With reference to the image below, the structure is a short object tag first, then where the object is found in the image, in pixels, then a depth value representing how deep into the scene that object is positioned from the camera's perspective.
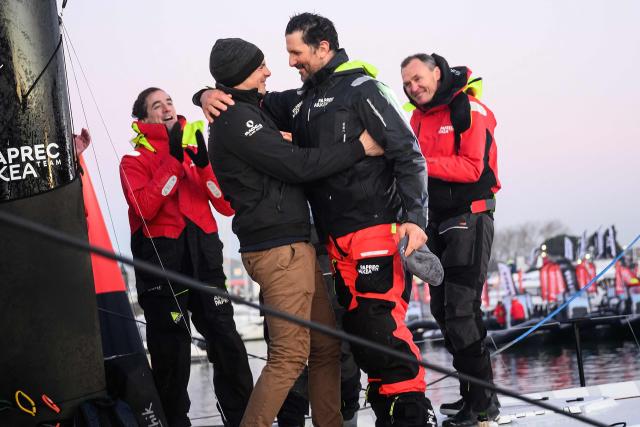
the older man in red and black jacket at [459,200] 4.96
